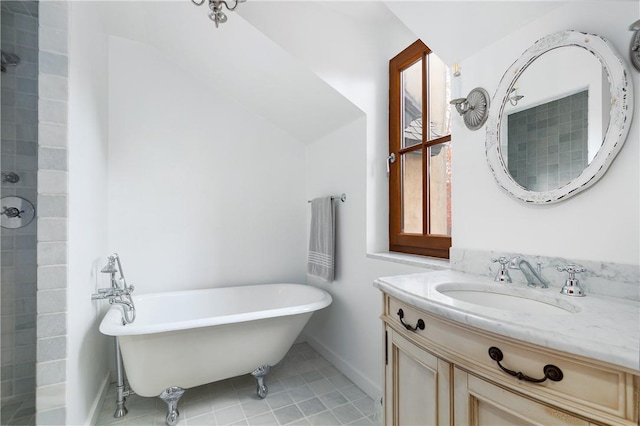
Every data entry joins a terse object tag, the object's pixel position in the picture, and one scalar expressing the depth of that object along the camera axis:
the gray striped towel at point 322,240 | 2.37
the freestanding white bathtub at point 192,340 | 1.61
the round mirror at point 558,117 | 0.94
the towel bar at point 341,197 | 2.31
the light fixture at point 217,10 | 1.18
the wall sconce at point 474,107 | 1.33
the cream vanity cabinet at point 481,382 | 0.57
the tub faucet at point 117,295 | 1.77
